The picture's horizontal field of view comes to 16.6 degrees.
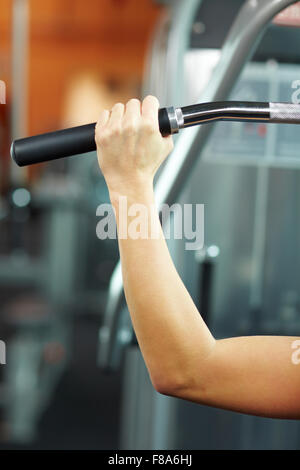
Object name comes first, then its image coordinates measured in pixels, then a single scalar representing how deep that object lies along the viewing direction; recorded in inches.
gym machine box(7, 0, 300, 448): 50.6
